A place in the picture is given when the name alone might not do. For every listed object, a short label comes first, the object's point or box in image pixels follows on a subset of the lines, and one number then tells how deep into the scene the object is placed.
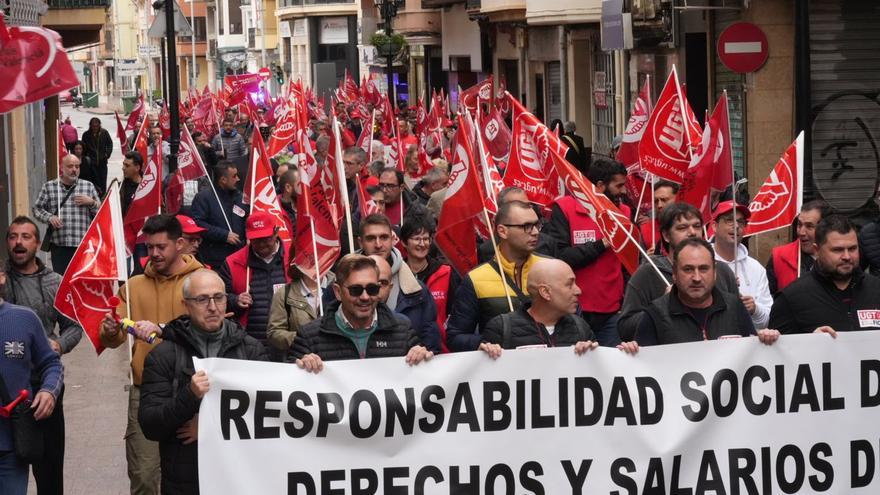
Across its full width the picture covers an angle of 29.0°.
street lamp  36.75
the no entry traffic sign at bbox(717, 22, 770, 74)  17.20
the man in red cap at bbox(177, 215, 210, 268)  10.58
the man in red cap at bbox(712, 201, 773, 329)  8.90
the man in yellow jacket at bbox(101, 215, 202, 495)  8.34
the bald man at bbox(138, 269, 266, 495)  6.93
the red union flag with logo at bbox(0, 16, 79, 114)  9.23
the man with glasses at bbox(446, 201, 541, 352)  8.36
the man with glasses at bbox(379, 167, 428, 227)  13.25
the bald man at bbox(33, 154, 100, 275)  14.57
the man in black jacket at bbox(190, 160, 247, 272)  13.52
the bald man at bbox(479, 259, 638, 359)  7.29
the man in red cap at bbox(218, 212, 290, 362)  9.70
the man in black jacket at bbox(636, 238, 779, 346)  7.28
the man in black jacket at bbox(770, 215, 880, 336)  7.64
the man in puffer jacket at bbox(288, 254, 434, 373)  7.02
